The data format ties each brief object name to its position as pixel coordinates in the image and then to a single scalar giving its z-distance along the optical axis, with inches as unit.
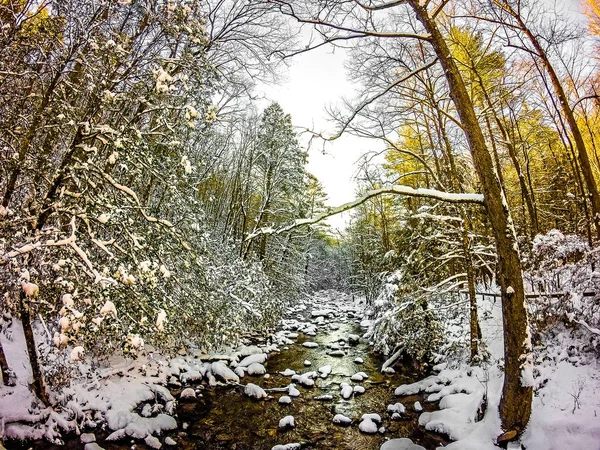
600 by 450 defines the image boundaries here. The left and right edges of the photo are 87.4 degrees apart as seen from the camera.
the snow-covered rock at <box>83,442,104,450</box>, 193.0
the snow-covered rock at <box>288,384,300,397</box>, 322.0
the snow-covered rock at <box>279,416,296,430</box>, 258.8
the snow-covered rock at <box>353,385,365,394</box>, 328.3
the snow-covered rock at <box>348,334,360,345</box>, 537.0
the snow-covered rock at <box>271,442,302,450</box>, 226.5
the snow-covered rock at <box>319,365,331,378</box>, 382.4
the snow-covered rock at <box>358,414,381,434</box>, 252.5
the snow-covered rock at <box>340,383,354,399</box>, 320.4
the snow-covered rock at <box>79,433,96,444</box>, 202.1
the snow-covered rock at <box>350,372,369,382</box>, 363.9
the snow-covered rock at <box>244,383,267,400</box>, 311.4
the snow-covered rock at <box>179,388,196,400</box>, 295.0
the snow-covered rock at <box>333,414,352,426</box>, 268.0
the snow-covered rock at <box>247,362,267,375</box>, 374.9
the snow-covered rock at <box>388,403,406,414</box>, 278.0
